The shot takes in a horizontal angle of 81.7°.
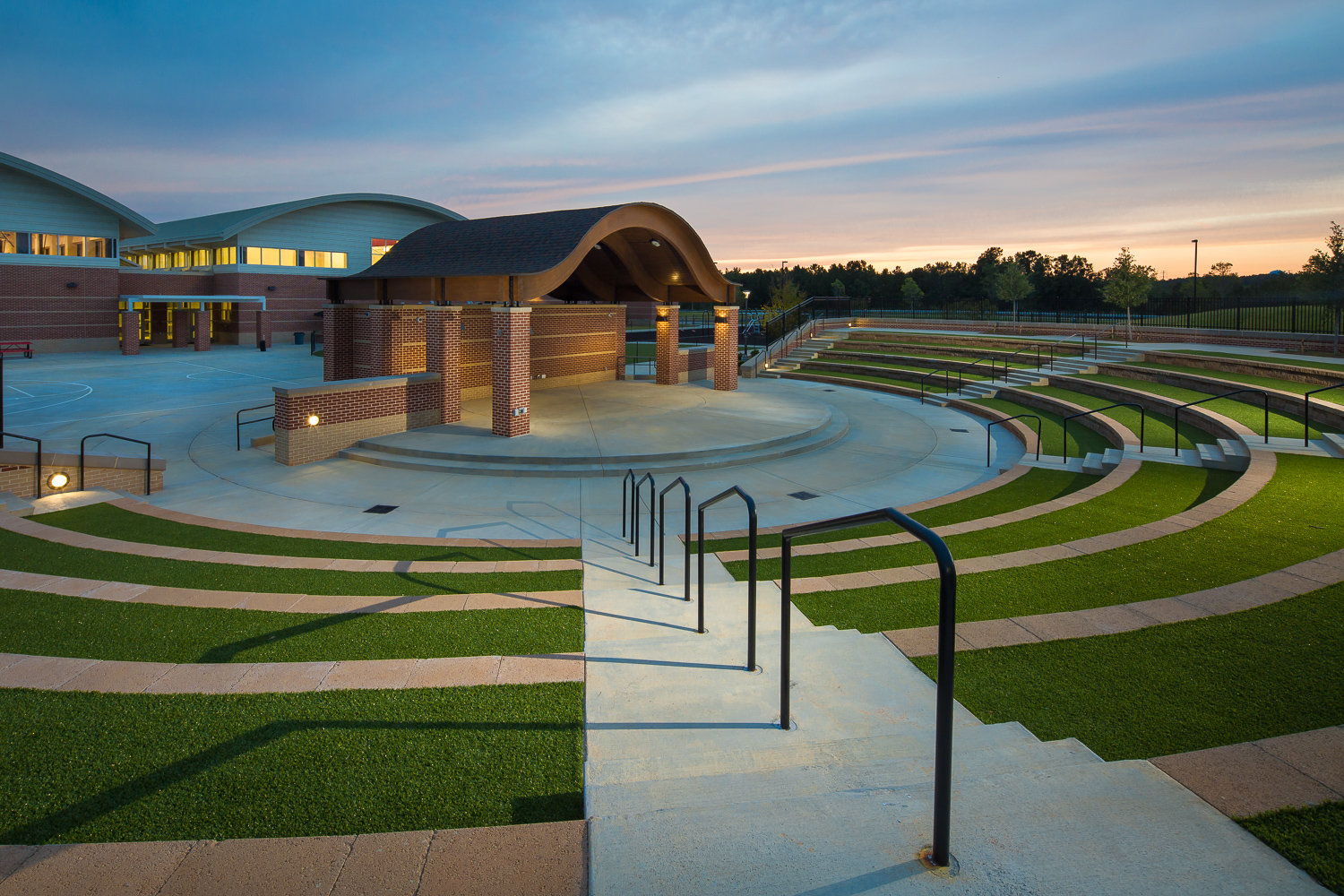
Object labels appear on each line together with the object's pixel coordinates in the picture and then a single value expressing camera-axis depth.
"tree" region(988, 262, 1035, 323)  48.55
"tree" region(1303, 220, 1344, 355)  29.06
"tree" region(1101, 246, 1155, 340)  37.09
